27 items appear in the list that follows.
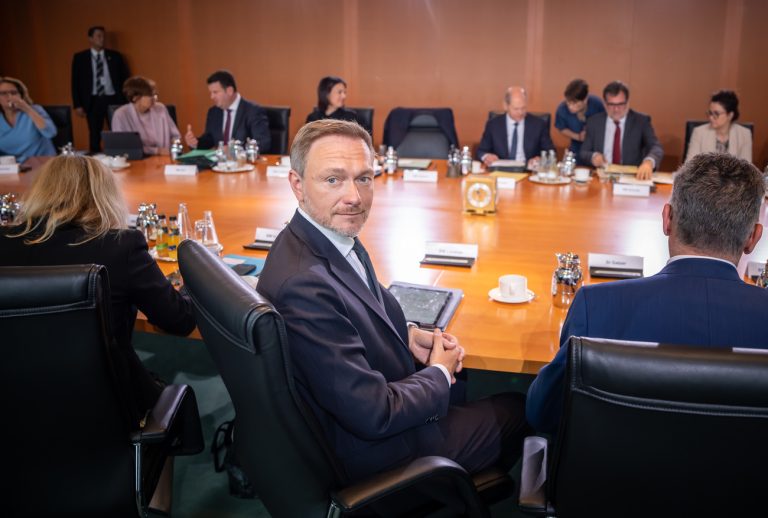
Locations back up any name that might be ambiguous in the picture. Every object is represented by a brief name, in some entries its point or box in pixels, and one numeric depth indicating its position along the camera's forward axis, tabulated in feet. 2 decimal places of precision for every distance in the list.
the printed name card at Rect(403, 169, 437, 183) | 13.98
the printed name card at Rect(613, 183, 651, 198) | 12.58
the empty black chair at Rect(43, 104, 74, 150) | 18.70
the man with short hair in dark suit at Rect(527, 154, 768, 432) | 4.69
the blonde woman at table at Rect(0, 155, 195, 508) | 6.29
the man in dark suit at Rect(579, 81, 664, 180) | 16.40
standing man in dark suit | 26.21
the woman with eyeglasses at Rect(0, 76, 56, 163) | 16.63
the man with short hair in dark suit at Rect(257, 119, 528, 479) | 4.62
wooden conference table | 6.66
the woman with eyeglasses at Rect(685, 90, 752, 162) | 15.26
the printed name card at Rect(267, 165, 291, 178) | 14.66
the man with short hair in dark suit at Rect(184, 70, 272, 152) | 17.85
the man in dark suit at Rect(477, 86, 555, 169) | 17.17
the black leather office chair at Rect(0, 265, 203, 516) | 4.48
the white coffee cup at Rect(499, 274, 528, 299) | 7.32
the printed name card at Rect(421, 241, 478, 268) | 8.64
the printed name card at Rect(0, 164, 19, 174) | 14.60
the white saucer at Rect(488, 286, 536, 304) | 7.25
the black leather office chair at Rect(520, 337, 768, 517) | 3.45
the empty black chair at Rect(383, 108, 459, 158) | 17.78
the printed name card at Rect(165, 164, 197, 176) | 14.61
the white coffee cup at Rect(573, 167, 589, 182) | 13.52
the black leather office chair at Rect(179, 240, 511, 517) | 3.82
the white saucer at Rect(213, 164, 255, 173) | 15.02
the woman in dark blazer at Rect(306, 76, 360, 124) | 17.39
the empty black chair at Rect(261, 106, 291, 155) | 18.49
